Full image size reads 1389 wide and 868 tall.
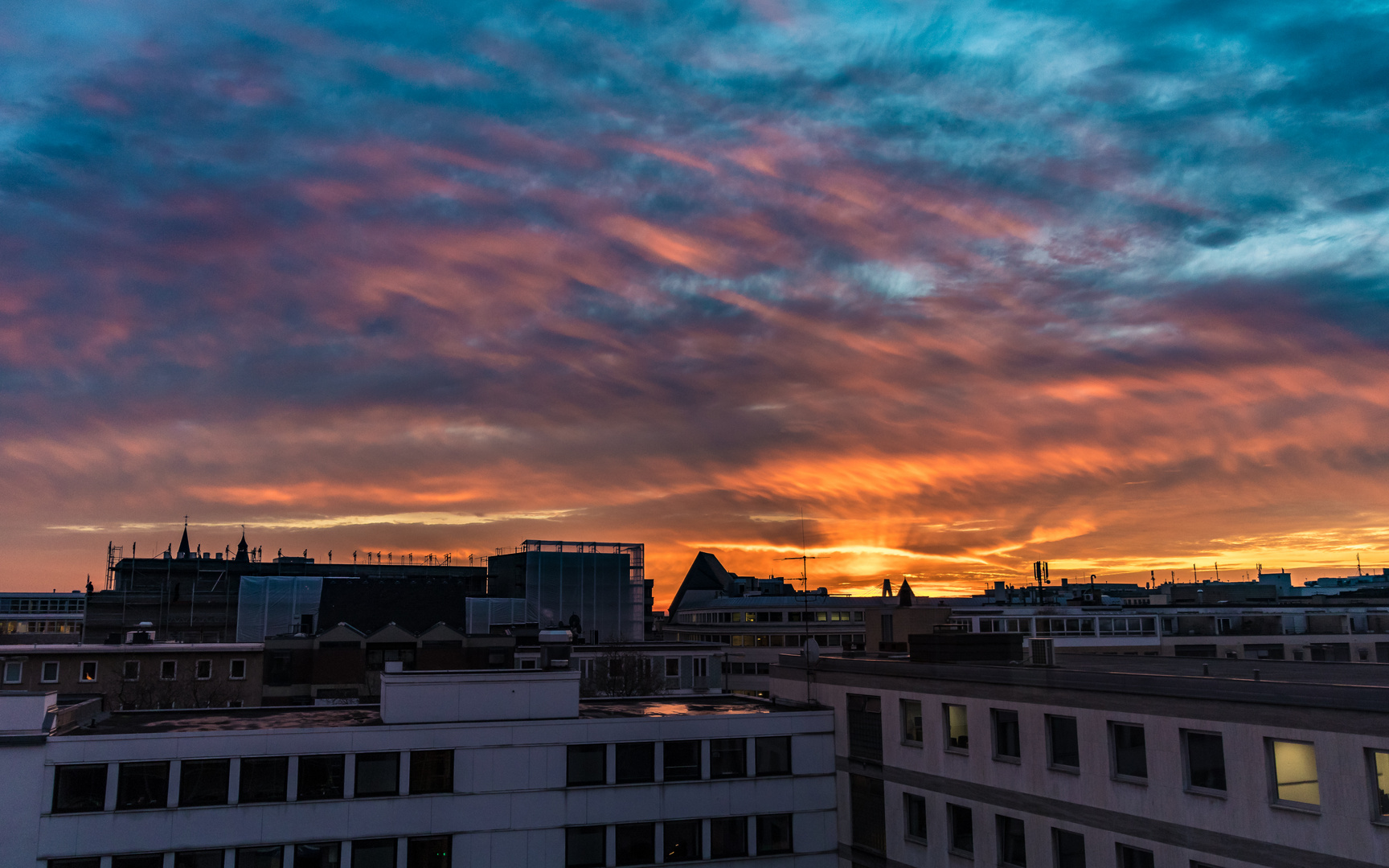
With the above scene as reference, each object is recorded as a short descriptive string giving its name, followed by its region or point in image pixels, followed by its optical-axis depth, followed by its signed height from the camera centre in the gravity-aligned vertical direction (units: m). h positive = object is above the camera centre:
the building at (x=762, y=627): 142.38 -4.71
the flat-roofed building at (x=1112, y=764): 27.34 -5.93
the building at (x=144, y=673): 92.06 -6.85
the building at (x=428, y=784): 41.16 -8.27
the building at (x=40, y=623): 189.38 -3.96
